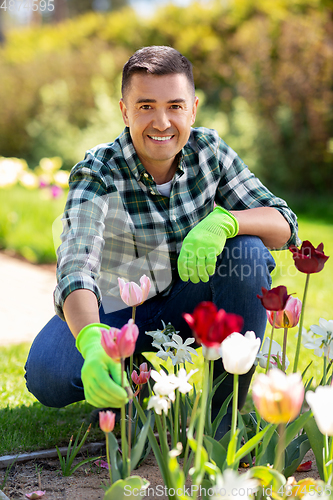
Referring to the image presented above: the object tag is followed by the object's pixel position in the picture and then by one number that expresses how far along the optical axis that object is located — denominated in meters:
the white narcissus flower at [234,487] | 0.73
